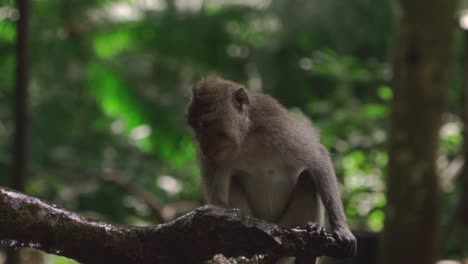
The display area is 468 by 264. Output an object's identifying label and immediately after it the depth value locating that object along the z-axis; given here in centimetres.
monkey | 851
